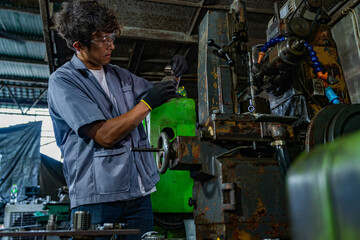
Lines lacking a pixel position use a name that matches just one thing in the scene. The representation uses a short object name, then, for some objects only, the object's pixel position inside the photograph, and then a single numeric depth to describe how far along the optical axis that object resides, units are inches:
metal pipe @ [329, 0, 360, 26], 110.9
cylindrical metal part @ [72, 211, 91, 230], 31.1
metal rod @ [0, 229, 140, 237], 27.4
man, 50.9
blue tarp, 249.0
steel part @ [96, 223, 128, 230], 32.2
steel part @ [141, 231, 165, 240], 36.4
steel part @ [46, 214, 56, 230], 31.8
